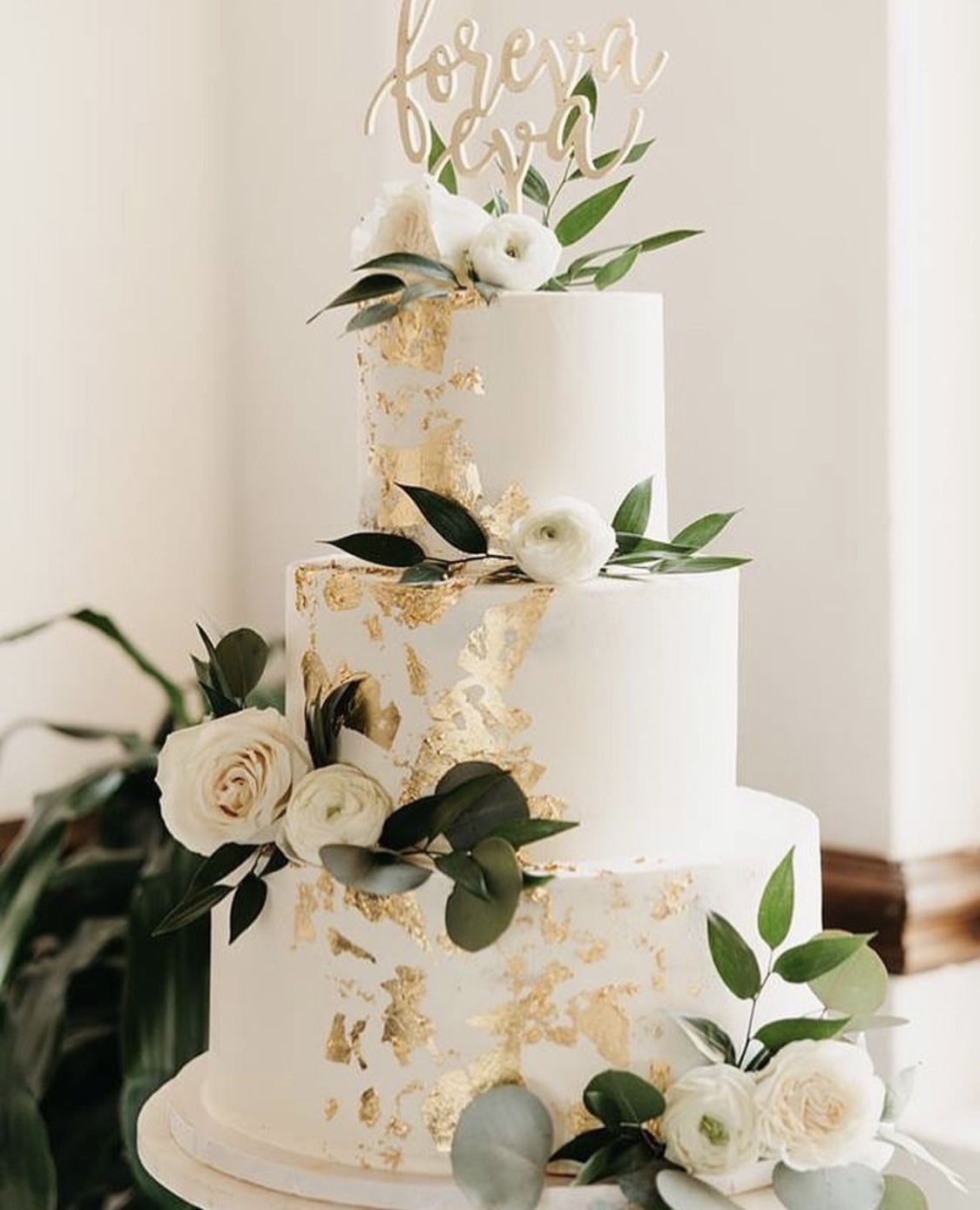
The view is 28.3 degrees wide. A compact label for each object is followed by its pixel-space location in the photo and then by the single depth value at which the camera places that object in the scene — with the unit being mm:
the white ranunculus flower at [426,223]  1338
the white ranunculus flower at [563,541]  1250
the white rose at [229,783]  1309
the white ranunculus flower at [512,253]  1313
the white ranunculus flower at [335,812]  1269
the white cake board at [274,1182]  1214
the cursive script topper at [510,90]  1356
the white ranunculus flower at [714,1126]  1203
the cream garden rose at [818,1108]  1208
